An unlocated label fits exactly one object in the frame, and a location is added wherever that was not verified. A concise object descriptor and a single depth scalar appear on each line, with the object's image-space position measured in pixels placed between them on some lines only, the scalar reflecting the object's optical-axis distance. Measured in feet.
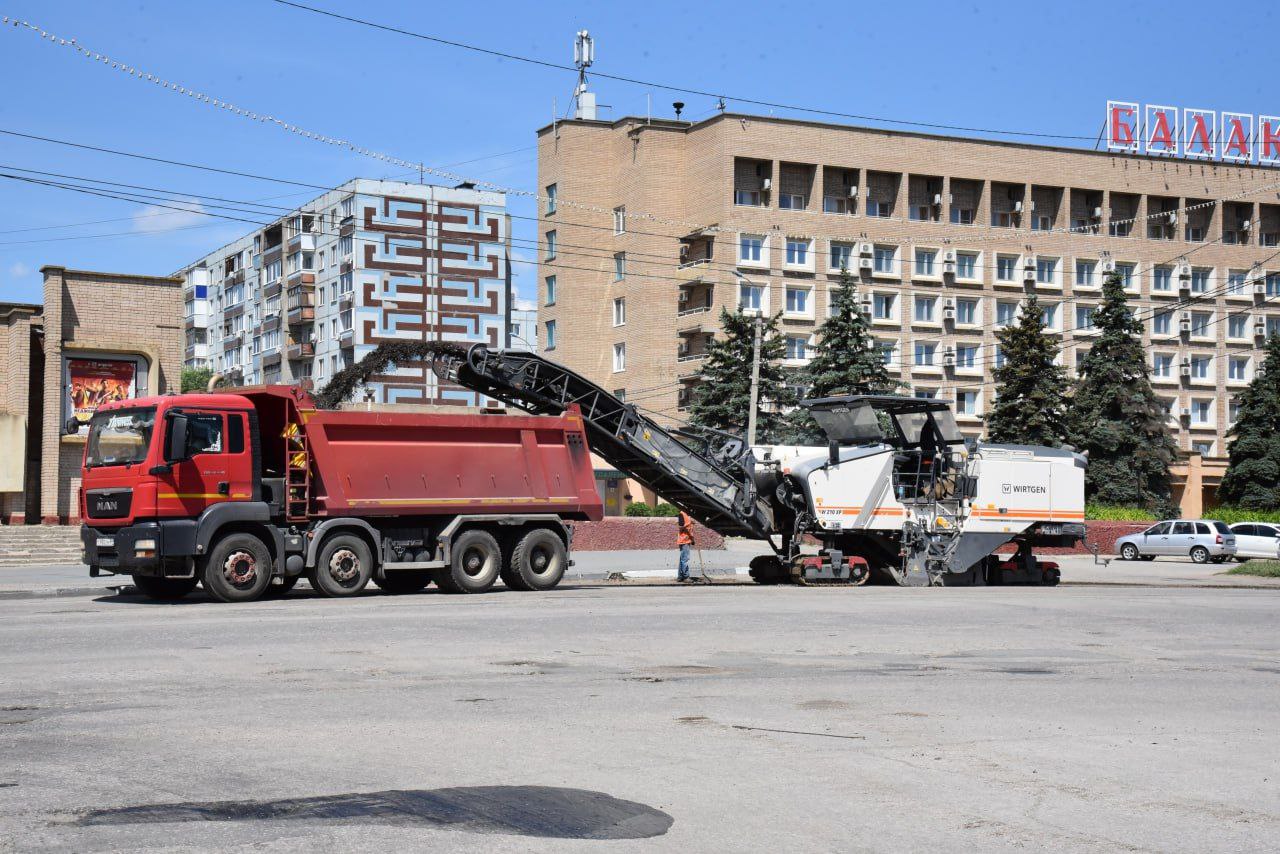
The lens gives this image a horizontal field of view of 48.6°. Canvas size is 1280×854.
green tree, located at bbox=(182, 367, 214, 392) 361.10
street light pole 128.06
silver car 157.58
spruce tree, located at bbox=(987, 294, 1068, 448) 200.64
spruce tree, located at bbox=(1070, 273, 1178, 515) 201.57
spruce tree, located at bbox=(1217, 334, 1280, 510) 209.67
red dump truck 67.36
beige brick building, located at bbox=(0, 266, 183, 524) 120.67
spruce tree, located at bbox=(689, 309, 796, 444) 186.39
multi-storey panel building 320.50
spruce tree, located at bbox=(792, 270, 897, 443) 184.65
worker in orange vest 95.61
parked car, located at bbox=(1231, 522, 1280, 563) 156.46
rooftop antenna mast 247.09
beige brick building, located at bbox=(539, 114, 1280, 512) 225.35
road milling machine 90.38
